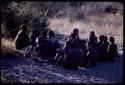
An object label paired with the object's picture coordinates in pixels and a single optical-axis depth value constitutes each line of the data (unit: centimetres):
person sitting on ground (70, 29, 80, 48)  1214
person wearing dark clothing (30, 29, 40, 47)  1287
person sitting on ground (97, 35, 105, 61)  1246
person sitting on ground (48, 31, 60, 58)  1256
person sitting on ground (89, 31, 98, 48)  1227
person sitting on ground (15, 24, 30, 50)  1333
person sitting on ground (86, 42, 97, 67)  1187
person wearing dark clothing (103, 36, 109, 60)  1261
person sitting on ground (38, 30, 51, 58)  1235
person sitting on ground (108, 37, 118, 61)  1280
